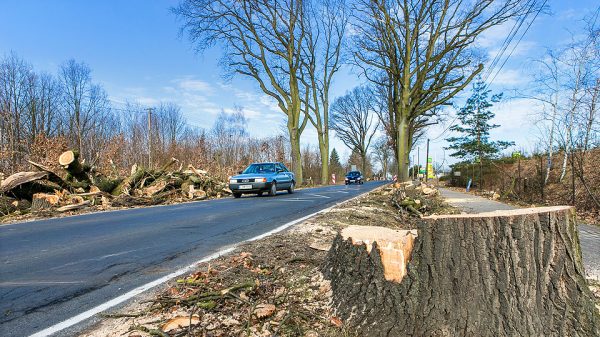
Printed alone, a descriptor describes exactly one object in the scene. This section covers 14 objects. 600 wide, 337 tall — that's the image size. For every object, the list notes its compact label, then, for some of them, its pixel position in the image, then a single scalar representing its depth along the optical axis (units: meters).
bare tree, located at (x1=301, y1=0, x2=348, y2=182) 30.52
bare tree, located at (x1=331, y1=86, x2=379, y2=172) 54.78
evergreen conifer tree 42.09
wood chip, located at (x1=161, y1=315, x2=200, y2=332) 2.21
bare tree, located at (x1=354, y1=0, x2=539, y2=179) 18.62
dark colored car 42.94
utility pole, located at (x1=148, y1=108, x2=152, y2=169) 33.30
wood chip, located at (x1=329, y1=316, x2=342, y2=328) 2.29
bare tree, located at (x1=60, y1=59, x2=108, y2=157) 39.72
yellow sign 36.96
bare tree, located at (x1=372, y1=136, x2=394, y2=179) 72.38
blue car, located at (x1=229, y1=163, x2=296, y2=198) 14.98
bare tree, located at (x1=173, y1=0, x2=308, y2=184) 25.11
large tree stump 2.06
